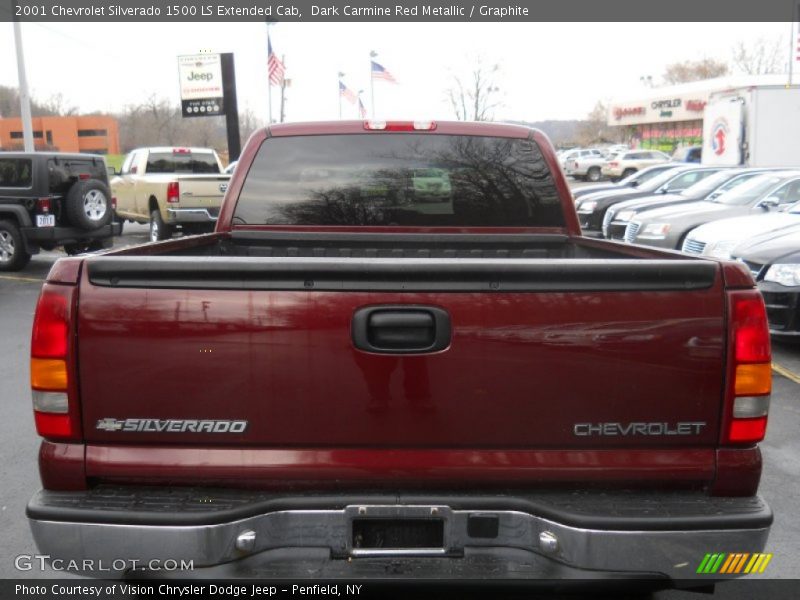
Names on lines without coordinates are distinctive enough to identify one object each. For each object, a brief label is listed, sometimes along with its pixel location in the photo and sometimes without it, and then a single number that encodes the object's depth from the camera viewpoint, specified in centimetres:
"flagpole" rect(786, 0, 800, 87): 3371
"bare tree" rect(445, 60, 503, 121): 4075
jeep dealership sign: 2320
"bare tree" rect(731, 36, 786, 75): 7919
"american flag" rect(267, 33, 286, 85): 2389
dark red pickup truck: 246
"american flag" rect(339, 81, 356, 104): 3641
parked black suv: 1266
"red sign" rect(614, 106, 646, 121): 6622
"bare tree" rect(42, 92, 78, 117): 8938
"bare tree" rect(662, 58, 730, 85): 8800
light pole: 2055
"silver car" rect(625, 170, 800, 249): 1256
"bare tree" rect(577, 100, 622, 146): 9175
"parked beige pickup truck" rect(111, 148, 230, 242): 1505
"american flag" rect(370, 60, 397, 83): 2928
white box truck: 2509
